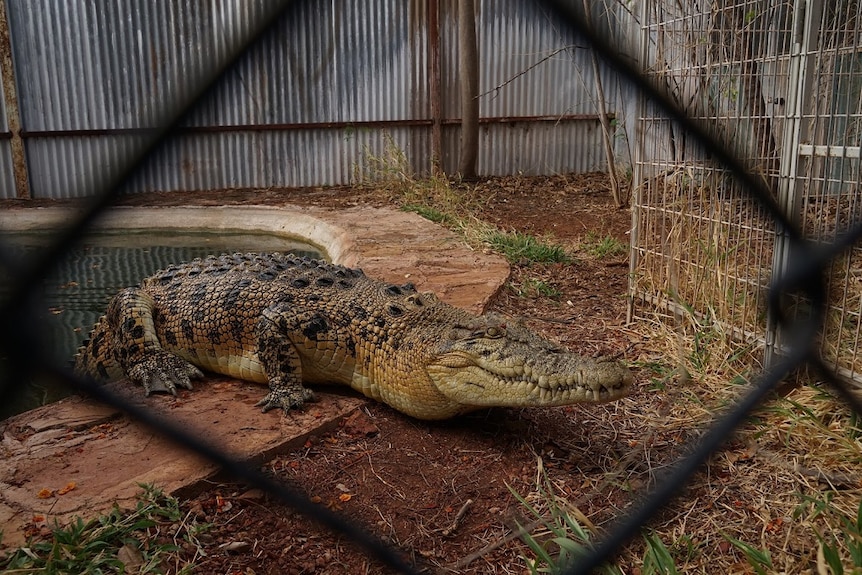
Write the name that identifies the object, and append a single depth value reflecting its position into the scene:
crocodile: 2.59
